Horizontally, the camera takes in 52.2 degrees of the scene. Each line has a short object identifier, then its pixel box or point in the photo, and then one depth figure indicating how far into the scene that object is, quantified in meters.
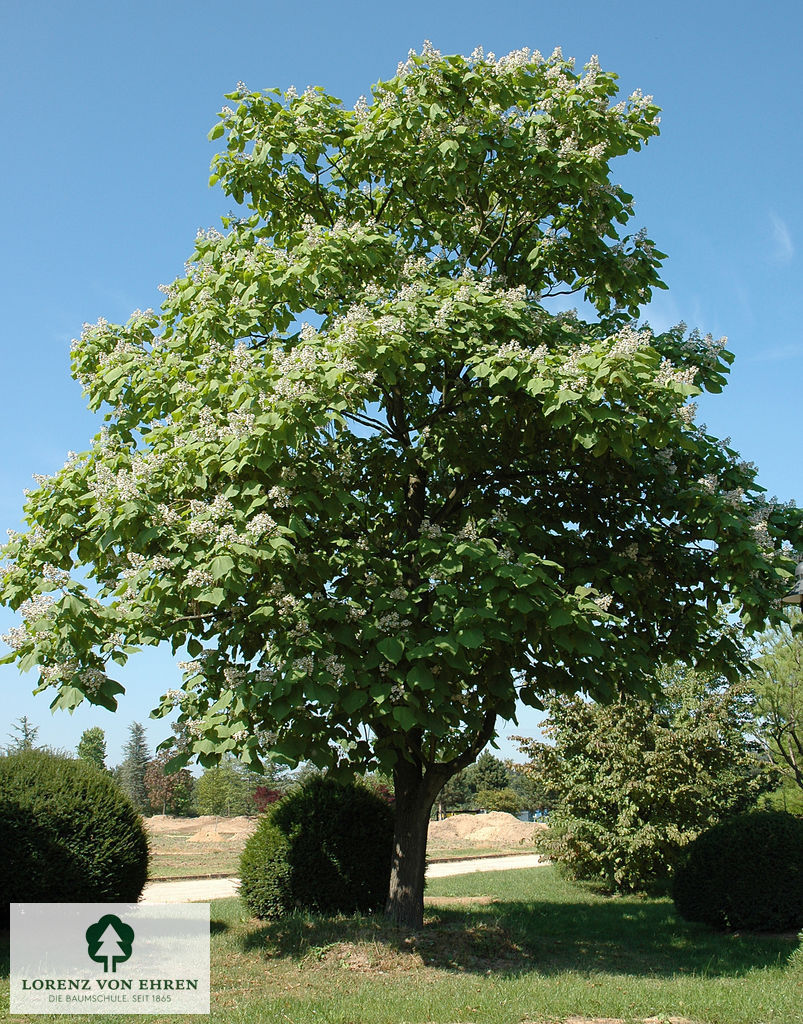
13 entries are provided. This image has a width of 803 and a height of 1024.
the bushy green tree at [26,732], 45.72
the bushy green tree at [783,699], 21.28
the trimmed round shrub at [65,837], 9.42
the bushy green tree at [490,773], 53.97
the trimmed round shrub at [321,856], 10.62
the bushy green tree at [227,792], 48.06
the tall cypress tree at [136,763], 57.25
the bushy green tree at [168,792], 47.88
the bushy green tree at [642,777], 15.68
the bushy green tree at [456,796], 51.72
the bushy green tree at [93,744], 53.25
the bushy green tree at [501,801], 44.72
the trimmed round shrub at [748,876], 11.18
